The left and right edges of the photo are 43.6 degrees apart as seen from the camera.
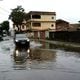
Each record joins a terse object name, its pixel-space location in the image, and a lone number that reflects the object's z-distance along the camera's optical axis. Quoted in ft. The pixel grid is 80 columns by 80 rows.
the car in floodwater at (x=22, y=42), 40.20
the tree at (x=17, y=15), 124.60
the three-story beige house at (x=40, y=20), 120.25
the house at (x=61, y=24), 120.32
